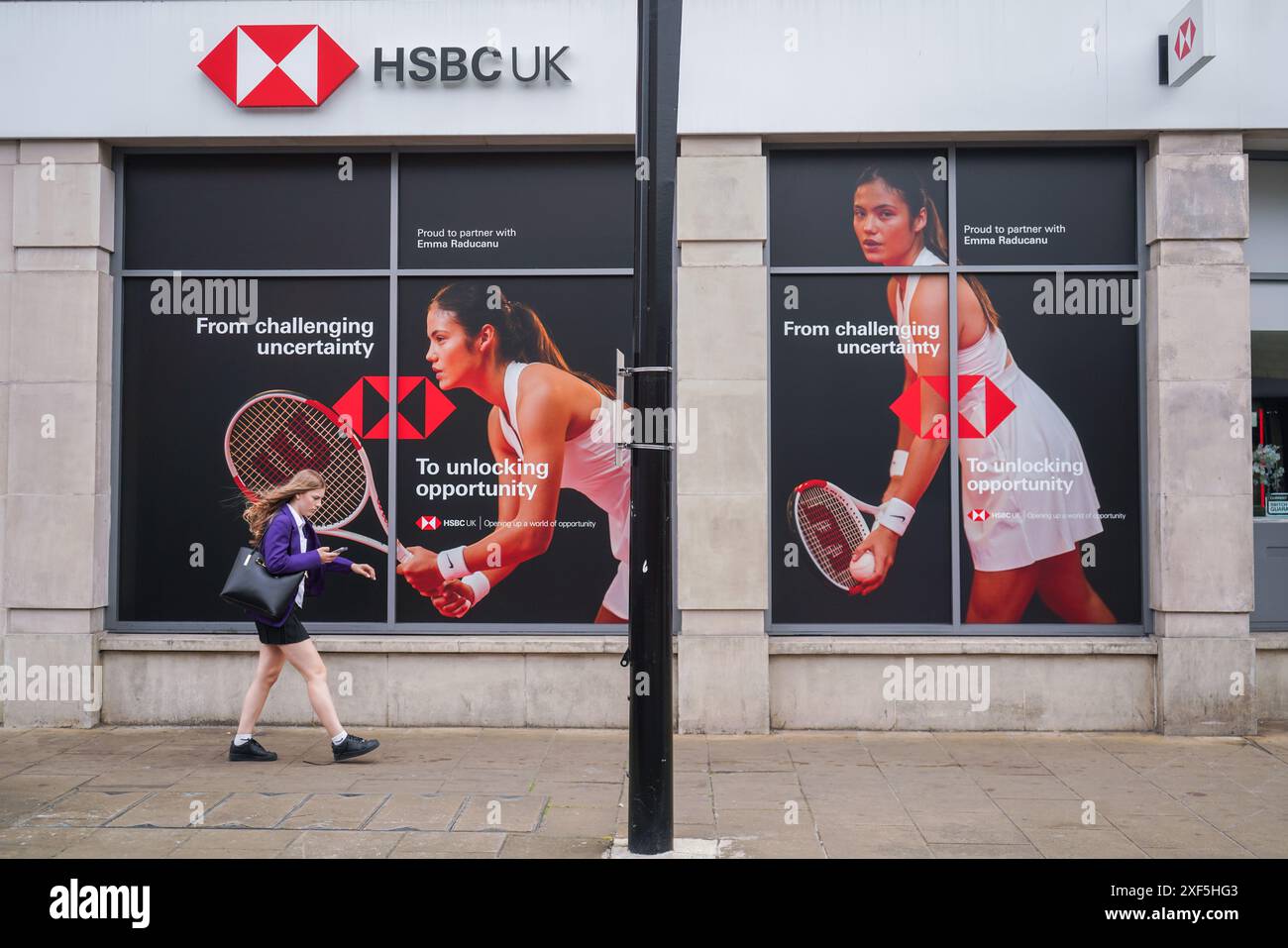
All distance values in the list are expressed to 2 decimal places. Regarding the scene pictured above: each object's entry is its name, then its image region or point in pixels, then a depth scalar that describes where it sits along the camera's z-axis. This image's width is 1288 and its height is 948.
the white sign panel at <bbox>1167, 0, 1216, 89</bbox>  8.15
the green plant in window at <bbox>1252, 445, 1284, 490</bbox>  9.32
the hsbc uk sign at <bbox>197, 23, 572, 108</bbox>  8.81
